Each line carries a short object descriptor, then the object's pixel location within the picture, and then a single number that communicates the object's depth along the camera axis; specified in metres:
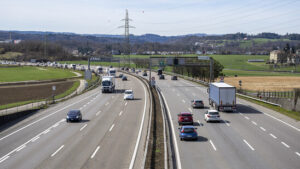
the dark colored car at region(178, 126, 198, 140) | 30.98
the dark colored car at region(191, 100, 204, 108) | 52.69
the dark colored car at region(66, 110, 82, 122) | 41.69
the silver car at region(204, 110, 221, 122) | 40.50
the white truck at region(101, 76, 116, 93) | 76.62
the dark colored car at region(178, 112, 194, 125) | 39.28
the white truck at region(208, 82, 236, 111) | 47.72
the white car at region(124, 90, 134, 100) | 64.81
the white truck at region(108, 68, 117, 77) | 115.04
